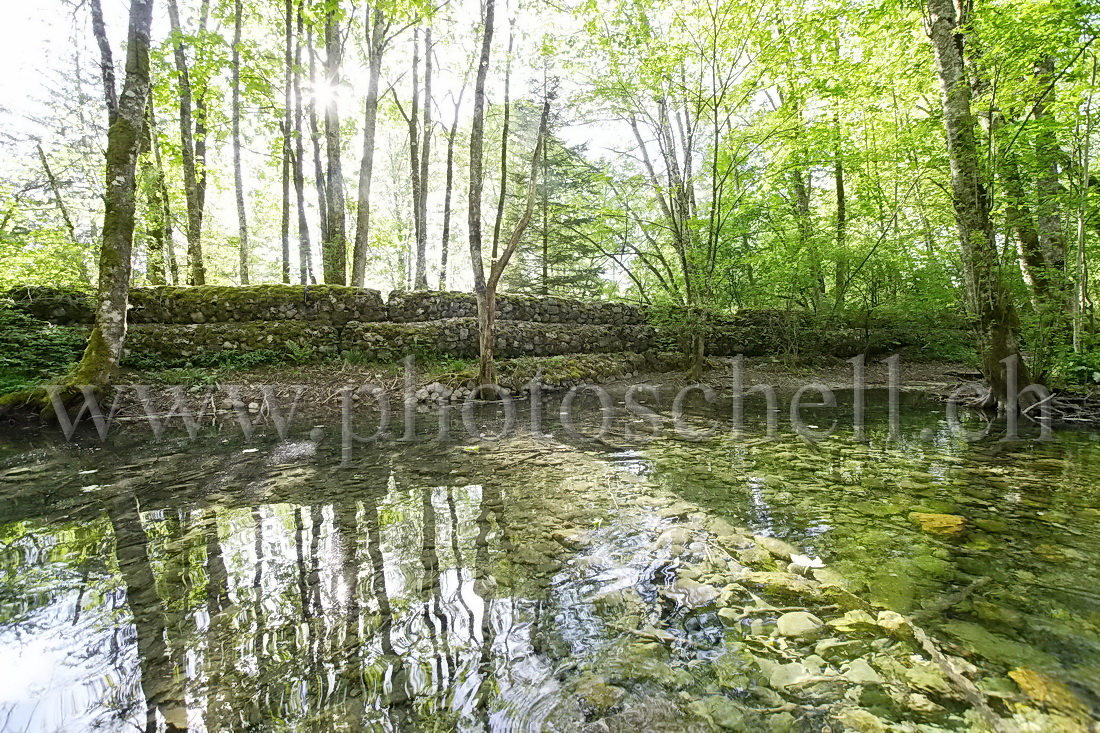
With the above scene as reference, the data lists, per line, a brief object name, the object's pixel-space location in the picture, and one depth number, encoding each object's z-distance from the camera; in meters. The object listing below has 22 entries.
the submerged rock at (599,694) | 1.47
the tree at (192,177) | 11.05
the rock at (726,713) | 1.37
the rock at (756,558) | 2.37
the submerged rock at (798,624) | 1.78
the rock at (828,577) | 2.12
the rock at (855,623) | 1.78
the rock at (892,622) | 1.76
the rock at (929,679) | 1.45
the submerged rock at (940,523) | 2.67
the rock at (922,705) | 1.36
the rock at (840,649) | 1.63
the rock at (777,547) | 2.45
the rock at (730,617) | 1.88
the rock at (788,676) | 1.53
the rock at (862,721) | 1.32
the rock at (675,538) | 2.63
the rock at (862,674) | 1.50
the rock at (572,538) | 2.68
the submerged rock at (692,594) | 2.04
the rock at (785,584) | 2.05
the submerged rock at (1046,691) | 1.36
